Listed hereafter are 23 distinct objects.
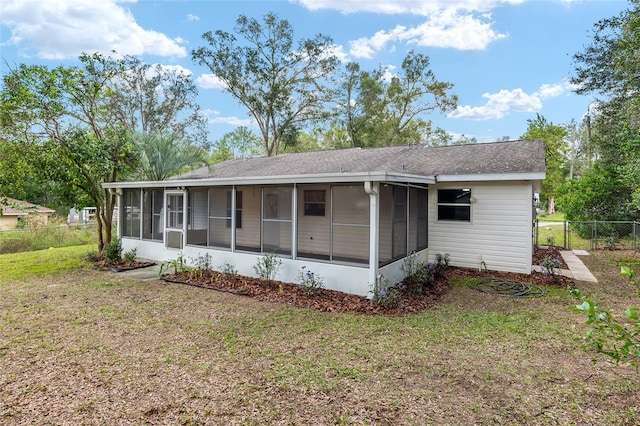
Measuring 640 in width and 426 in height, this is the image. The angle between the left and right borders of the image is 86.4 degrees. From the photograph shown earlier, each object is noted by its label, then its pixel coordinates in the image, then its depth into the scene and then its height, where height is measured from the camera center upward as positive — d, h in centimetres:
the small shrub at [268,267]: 721 -122
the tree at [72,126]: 883 +238
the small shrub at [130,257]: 967 -134
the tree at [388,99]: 2477 +838
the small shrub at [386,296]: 579 -146
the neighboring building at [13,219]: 1574 -50
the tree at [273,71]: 2203 +937
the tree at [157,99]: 1997 +682
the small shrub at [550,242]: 1272 -110
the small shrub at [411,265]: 737 -118
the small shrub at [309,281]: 652 -139
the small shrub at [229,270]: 790 -141
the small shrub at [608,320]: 138 -45
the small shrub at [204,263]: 851 -132
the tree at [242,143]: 3534 +721
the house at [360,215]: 672 -10
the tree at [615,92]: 842 +413
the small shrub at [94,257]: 1027 -146
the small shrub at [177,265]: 839 -143
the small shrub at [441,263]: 815 -129
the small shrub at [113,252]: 969 -123
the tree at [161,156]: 1145 +192
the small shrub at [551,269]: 760 -128
